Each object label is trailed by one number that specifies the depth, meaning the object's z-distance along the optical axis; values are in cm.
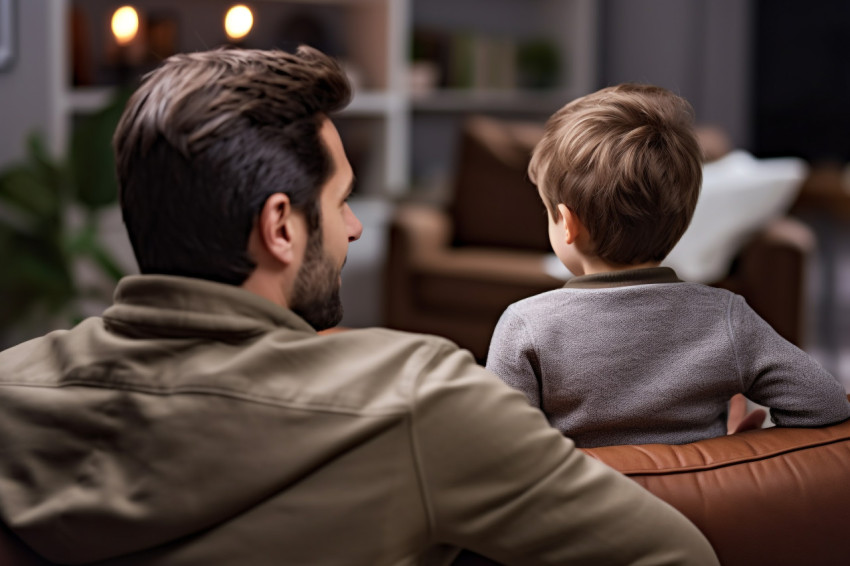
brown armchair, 377
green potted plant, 332
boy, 109
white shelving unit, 443
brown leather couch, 91
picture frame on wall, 345
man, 79
